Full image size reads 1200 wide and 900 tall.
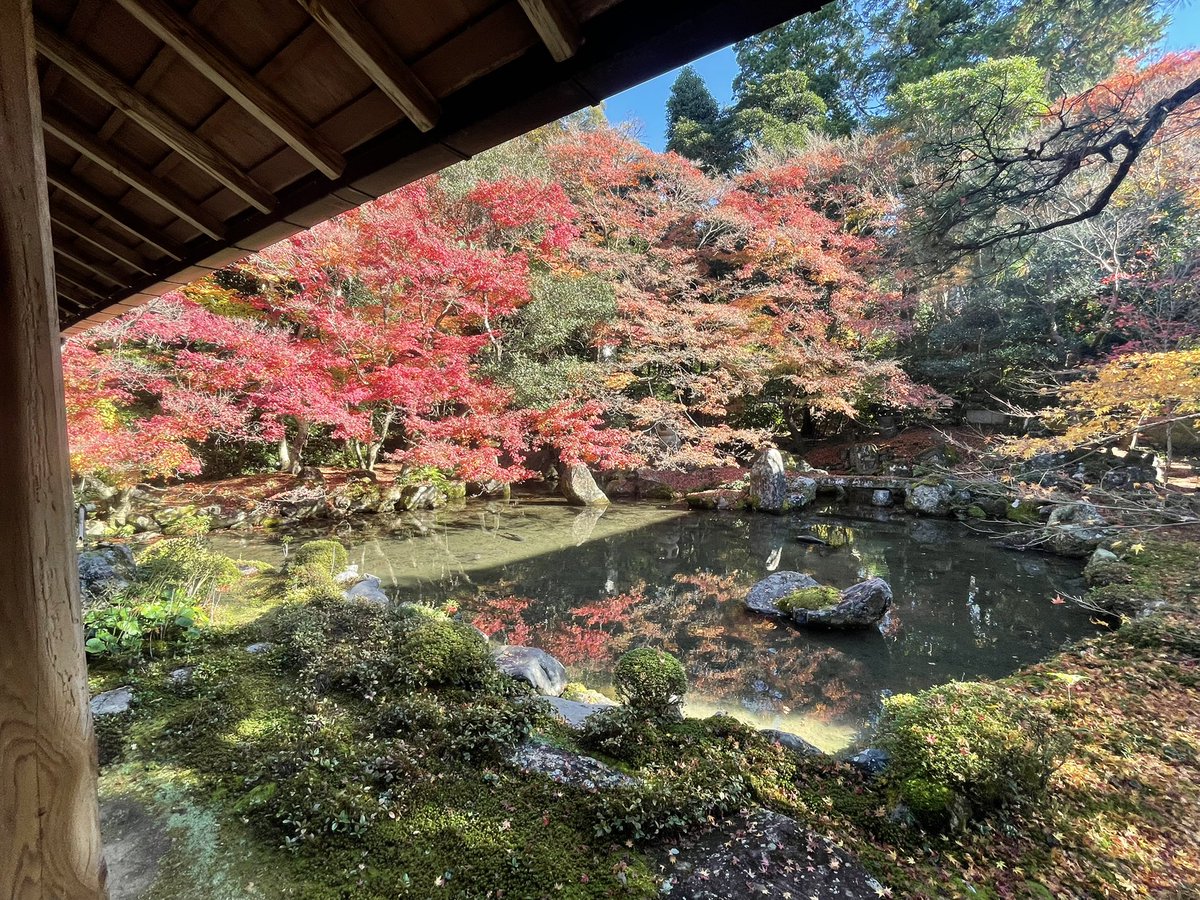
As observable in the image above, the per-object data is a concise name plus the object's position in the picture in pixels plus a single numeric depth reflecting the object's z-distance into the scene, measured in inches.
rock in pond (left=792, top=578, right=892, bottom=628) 218.7
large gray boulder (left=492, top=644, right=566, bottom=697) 160.7
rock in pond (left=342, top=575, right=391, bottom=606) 197.1
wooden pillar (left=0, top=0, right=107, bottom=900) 34.1
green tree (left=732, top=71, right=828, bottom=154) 634.8
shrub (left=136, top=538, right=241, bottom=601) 169.3
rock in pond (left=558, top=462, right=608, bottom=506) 478.3
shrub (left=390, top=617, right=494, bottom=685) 131.0
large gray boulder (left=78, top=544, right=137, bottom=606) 162.4
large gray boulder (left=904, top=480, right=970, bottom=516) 405.7
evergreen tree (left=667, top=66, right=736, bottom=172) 703.1
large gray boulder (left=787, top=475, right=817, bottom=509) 442.3
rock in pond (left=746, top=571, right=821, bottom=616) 239.8
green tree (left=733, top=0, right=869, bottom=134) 680.4
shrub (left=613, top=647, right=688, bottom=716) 128.3
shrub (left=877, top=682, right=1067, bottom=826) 92.1
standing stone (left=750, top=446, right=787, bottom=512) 440.8
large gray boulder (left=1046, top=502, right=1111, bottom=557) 282.5
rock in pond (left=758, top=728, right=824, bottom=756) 122.8
